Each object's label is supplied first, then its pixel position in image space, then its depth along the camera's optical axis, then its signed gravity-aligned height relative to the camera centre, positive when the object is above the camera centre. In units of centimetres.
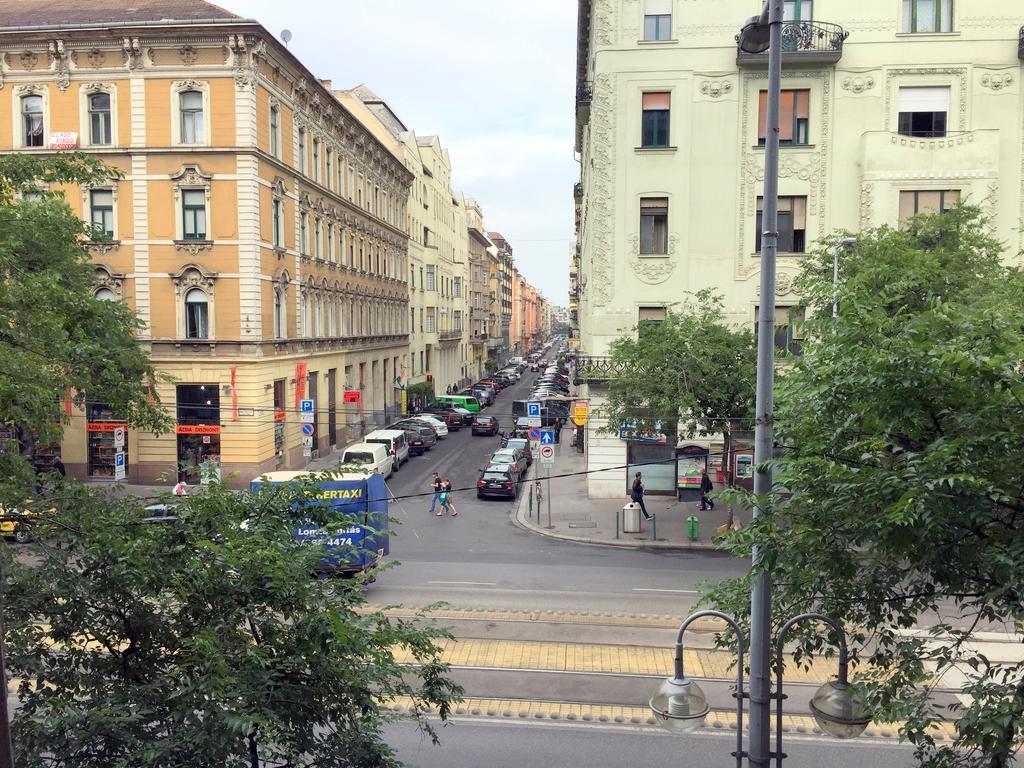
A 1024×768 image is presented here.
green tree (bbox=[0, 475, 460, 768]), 585 -251
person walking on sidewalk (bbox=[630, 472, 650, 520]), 2511 -461
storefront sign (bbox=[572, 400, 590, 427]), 3278 -268
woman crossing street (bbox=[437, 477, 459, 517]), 2638 -551
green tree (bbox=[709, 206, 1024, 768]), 577 -106
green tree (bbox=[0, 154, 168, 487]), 1017 +46
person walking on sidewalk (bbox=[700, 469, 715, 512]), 2688 -473
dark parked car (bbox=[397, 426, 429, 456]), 4028 -478
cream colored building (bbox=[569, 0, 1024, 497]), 2664 +768
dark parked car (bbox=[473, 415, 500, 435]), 4734 -465
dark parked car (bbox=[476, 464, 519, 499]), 3011 -521
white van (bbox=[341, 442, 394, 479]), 2948 -419
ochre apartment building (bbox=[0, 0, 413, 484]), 2995 +638
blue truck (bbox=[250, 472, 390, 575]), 1731 -338
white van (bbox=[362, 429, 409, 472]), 3506 -423
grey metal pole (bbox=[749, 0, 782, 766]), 701 -56
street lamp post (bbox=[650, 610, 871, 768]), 636 -295
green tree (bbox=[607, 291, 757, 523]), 2220 -74
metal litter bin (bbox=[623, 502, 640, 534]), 2439 -533
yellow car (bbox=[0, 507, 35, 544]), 750 -172
